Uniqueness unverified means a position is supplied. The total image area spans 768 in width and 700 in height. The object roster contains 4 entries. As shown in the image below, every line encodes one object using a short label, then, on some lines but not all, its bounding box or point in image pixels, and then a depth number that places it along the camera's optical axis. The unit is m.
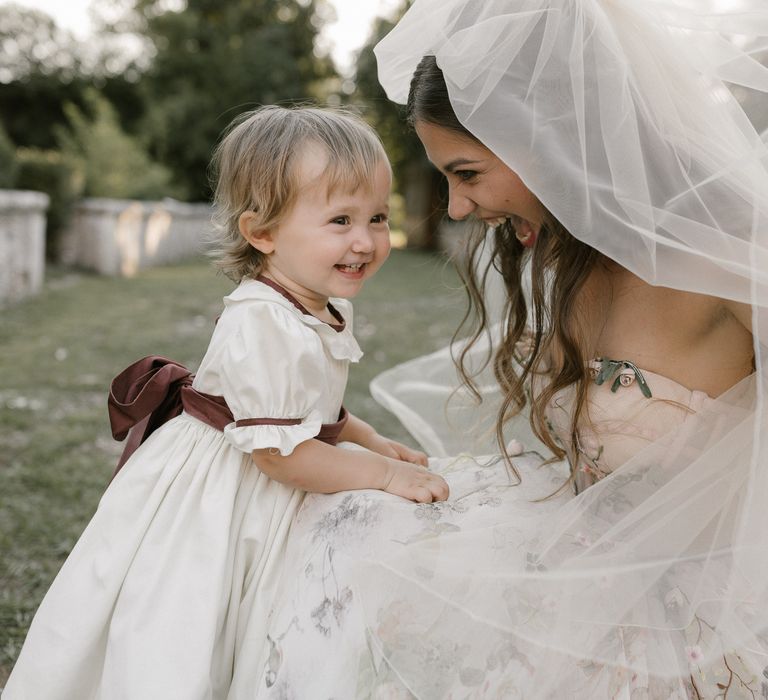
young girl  1.81
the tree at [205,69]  19.47
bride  1.59
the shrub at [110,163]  12.92
